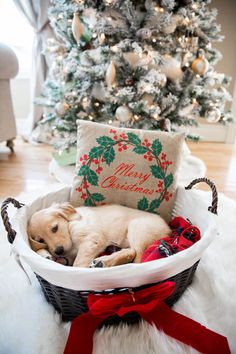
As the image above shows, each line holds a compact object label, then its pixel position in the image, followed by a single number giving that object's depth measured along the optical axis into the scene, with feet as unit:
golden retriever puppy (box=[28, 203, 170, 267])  2.43
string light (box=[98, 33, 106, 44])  4.67
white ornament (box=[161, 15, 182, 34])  4.60
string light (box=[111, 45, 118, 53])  4.59
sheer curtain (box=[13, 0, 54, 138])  7.34
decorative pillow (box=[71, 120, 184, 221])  2.99
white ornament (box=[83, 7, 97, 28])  4.65
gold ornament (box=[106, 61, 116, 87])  4.52
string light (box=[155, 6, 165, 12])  4.40
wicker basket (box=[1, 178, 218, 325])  1.99
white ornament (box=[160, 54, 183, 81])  4.82
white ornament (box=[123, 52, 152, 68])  4.53
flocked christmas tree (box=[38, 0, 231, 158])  4.58
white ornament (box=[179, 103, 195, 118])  5.16
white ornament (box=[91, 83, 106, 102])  5.13
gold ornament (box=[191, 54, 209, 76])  4.97
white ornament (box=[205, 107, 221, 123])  5.29
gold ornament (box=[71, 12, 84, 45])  4.60
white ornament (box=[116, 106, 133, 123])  4.64
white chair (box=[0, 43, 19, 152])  5.97
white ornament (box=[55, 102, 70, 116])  5.15
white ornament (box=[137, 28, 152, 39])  4.47
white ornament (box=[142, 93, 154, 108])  4.65
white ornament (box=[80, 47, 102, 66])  4.80
